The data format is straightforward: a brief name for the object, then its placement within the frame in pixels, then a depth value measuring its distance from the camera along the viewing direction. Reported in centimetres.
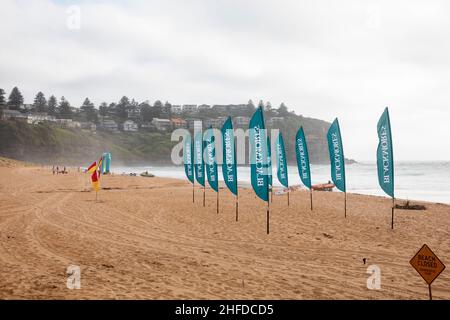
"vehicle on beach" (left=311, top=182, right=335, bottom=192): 3312
